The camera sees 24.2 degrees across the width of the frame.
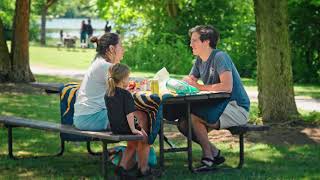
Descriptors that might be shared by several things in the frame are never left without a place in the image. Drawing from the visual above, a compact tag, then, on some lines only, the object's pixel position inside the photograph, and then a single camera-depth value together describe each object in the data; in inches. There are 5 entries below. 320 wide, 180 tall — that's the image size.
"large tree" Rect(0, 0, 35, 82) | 709.3
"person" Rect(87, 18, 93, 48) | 1854.5
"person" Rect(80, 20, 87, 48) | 1829.5
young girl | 269.4
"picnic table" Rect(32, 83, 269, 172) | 283.3
